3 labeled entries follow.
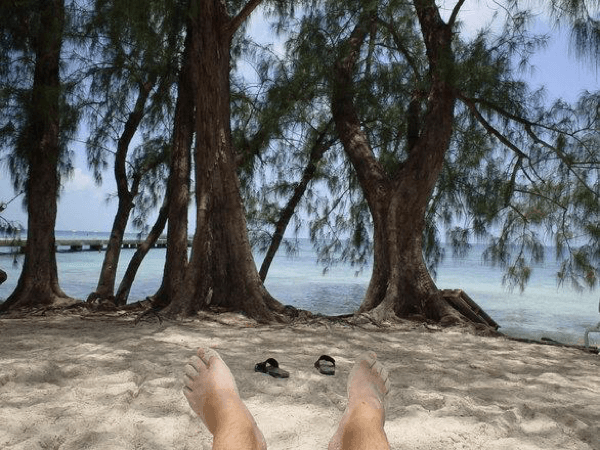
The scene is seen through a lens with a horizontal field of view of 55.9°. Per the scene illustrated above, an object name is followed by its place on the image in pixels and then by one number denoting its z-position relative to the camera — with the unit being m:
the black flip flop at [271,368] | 2.32
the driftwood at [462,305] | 4.62
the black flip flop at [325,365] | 2.42
